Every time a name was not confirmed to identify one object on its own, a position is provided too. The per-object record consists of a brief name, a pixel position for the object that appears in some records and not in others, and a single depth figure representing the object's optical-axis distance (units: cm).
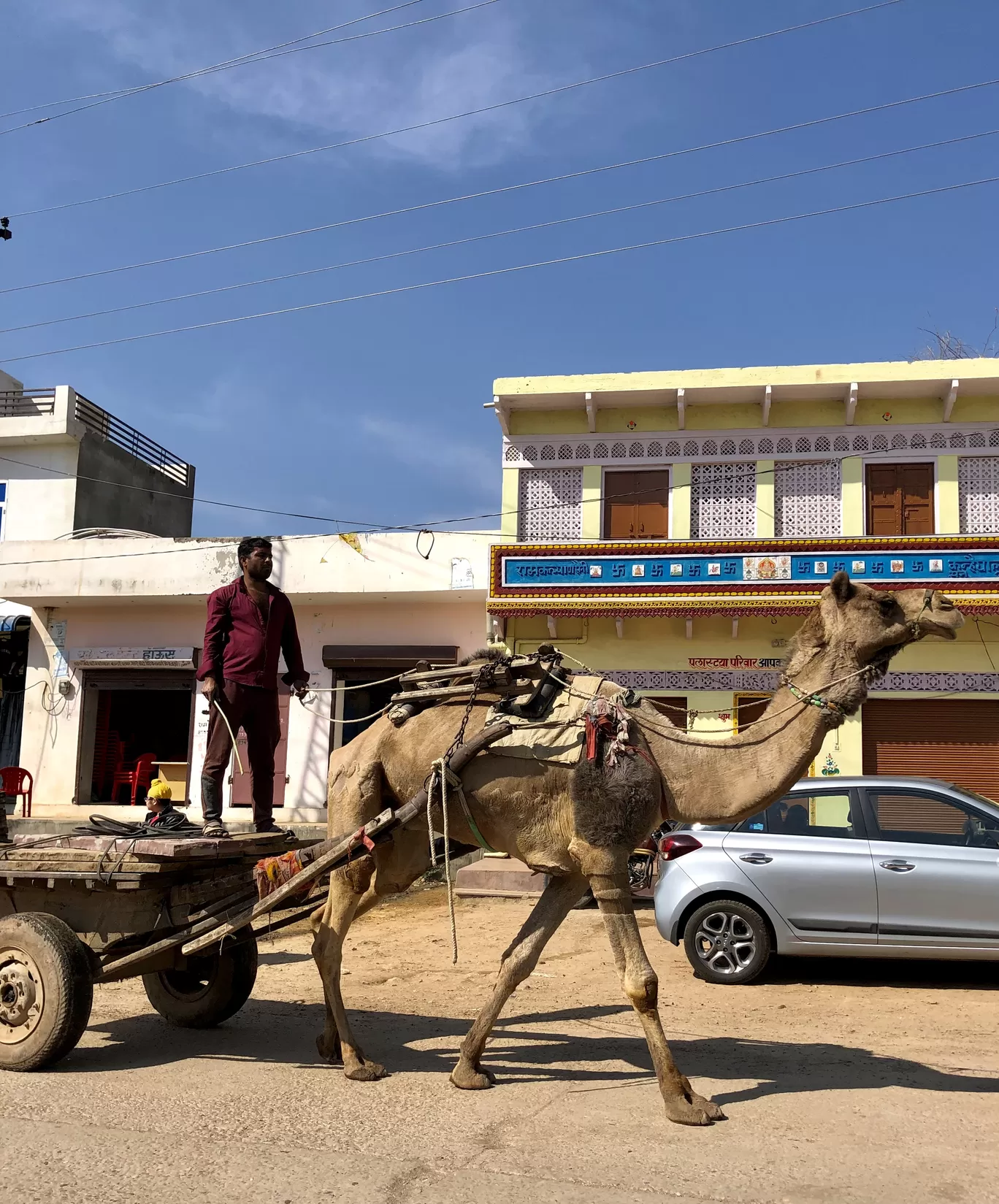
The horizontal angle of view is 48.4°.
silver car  911
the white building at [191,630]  2075
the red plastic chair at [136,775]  2184
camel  578
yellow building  1841
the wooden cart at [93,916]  616
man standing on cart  738
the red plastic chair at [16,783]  2112
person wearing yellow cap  732
